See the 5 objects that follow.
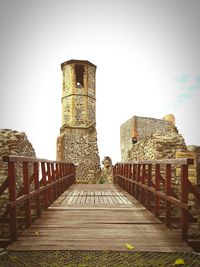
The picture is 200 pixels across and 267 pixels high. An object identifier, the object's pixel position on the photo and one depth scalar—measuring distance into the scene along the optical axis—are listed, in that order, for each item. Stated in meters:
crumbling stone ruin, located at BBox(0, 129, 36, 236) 8.94
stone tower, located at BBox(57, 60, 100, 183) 21.80
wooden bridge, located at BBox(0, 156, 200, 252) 3.05
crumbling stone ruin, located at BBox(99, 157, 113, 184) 21.49
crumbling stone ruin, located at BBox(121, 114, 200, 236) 8.73
